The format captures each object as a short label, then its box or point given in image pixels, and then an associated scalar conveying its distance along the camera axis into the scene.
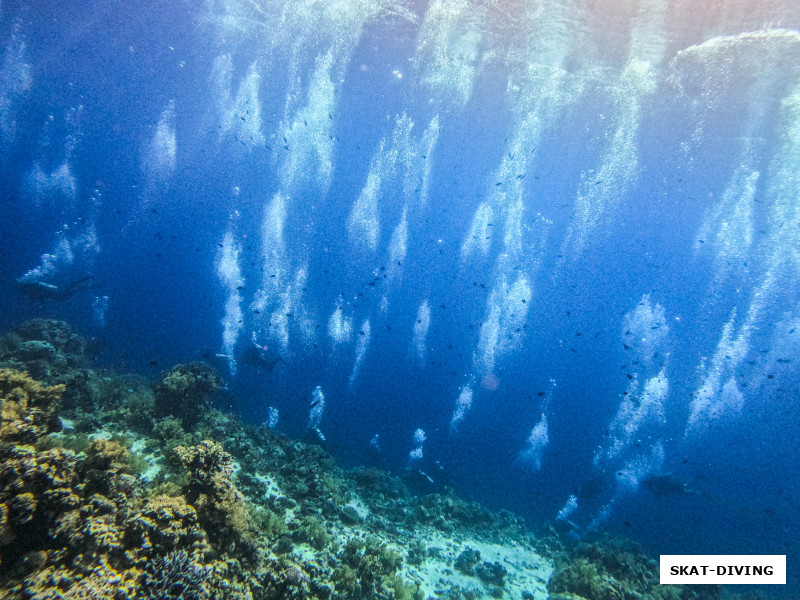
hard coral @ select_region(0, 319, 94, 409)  9.27
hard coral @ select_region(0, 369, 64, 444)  4.48
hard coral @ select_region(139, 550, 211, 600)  3.34
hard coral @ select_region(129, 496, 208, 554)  3.66
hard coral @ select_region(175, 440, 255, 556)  4.23
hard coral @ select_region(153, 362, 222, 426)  10.01
